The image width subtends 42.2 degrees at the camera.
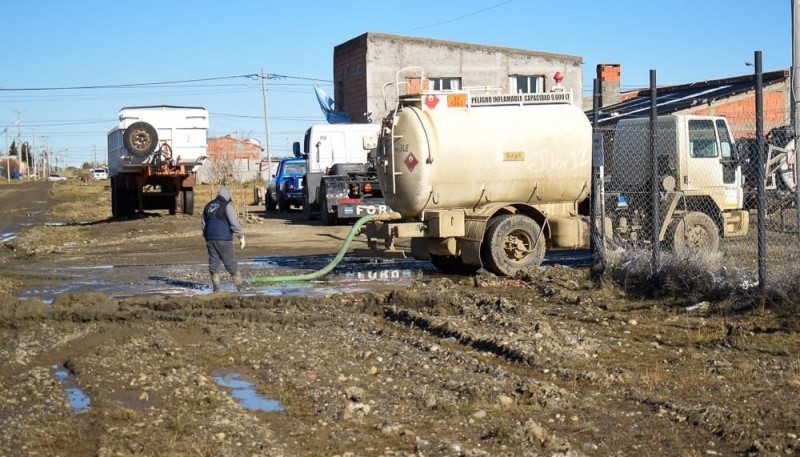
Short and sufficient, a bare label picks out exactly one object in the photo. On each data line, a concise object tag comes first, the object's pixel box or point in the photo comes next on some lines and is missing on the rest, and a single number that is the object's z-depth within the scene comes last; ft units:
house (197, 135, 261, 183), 169.07
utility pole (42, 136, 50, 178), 611.88
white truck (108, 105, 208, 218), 107.55
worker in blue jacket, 49.44
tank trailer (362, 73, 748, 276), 53.47
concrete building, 149.38
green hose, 52.65
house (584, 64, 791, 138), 91.43
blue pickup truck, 130.31
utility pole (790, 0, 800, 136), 47.46
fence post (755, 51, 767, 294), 35.83
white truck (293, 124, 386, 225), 91.71
